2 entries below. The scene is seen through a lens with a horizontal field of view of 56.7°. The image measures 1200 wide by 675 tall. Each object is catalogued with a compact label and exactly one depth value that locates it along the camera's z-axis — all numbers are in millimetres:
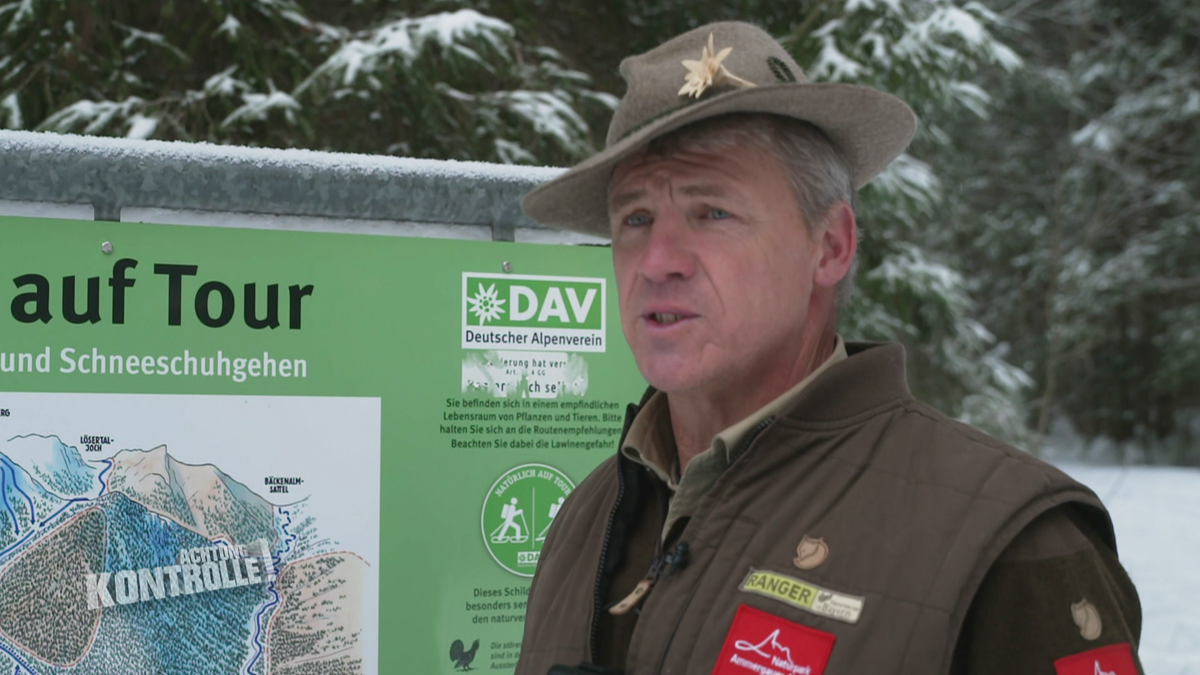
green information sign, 2004
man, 1295
